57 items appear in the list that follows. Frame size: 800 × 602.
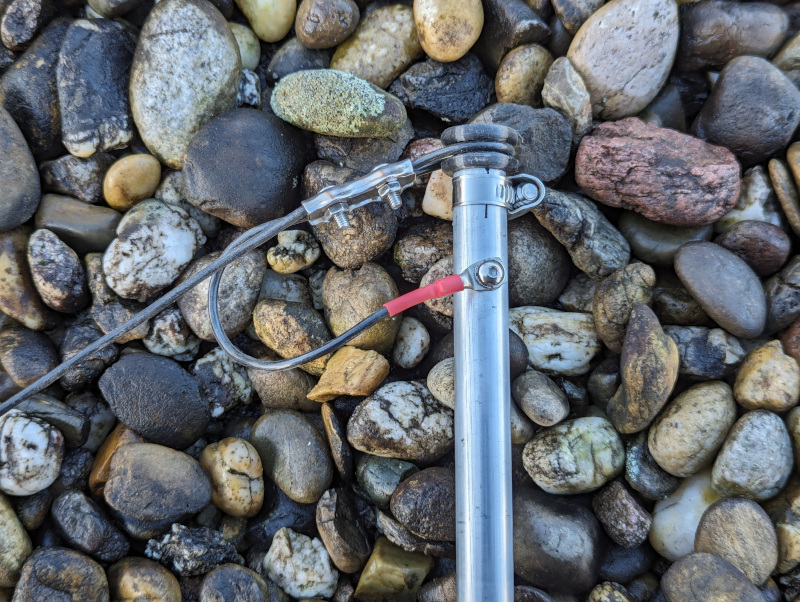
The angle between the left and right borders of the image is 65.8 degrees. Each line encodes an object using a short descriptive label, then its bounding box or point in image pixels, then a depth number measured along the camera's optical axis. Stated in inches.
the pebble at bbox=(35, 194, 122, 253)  11.0
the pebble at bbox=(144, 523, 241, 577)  10.0
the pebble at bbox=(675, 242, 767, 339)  9.7
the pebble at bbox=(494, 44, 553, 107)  10.9
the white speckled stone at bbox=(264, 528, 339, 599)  10.1
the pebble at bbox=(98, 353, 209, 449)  10.4
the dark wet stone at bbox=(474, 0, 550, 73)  10.8
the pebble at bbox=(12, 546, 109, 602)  9.3
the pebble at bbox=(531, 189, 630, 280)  10.4
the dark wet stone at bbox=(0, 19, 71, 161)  11.0
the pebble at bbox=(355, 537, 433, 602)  10.0
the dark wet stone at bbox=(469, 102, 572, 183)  10.6
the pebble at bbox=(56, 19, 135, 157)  10.9
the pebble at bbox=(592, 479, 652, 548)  9.8
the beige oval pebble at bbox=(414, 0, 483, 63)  10.6
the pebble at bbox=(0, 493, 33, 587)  9.6
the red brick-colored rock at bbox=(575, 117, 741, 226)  10.1
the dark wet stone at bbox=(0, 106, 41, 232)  10.7
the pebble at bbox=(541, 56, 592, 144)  10.6
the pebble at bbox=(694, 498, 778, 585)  9.0
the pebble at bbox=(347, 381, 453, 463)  10.1
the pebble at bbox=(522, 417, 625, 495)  9.9
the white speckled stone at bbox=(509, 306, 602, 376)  10.6
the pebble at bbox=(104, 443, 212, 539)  10.0
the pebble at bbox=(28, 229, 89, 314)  10.7
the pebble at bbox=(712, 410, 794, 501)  9.2
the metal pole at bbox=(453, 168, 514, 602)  8.8
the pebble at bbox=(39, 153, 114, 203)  11.2
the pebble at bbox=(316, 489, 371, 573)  10.0
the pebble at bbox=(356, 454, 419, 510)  10.4
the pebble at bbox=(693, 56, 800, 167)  10.2
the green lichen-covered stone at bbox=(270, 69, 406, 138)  10.3
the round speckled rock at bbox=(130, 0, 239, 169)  10.8
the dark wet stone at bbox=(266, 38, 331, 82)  11.4
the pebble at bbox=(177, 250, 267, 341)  11.0
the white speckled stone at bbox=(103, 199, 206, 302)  10.7
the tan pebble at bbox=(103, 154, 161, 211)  11.0
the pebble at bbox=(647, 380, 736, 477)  9.5
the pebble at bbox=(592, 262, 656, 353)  10.1
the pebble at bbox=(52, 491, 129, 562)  9.9
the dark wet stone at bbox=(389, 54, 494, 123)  11.1
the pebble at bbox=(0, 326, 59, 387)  10.5
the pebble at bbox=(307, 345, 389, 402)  10.4
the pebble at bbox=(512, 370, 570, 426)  9.9
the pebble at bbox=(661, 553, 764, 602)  8.7
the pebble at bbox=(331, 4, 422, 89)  11.2
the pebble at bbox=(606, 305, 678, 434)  9.5
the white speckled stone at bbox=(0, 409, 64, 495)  9.8
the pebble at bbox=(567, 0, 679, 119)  10.4
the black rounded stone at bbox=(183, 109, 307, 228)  10.7
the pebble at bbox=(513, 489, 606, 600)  9.7
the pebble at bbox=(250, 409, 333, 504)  10.5
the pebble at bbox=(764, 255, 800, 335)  9.9
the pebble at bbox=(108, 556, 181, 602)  9.6
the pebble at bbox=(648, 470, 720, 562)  9.7
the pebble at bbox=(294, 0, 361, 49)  10.8
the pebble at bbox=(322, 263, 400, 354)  10.7
